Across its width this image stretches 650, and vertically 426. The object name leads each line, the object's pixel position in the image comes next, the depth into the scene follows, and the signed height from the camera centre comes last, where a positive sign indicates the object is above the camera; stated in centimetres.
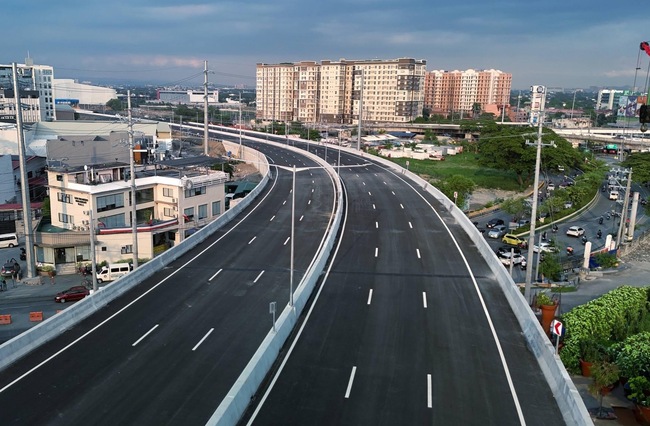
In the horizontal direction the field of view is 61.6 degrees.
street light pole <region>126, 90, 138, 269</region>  3363 -723
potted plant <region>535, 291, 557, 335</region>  2483 -903
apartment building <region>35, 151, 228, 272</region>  4616 -1041
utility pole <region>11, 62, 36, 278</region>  4003 -769
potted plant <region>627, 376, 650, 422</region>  1920 -988
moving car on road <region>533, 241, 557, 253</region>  4683 -1219
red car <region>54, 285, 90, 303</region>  3834 -1389
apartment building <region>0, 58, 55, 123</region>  11188 -155
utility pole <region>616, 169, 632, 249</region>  5059 -1009
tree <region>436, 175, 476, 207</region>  6556 -970
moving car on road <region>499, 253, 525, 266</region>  4553 -1265
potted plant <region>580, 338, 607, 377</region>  2273 -999
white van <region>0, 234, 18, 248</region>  5481 -1467
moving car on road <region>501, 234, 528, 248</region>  5178 -1251
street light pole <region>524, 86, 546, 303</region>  2669 -341
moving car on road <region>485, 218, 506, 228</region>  6001 -1257
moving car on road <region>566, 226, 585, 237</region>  5756 -1264
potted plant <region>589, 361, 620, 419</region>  1995 -959
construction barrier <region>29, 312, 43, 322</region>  3428 -1379
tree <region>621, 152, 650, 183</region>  7144 -706
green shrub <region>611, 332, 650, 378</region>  2058 -935
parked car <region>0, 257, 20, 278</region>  4425 -1423
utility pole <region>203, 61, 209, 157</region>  7578 +37
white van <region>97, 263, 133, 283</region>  4284 -1366
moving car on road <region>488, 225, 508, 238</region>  5542 -1267
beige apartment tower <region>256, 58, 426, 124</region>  18762 +479
